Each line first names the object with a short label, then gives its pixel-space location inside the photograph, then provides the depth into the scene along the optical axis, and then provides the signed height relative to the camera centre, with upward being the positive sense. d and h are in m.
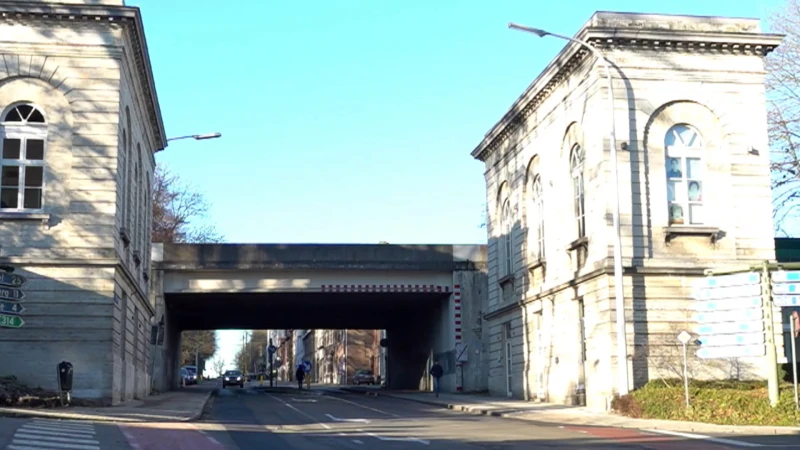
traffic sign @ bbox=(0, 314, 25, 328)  19.41 +0.93
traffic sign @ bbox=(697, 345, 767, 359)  22.61 +0.25
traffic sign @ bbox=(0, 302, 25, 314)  19.48 +1.19
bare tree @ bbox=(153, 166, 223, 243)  65.31 +9.99
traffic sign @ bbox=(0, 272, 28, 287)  19.66 +1.75
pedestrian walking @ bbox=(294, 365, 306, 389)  59.66 -0.42
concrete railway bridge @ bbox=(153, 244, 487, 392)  44.25 +3.84
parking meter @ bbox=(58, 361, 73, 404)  24.59 -0.14
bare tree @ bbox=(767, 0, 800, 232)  37.16 +9.08
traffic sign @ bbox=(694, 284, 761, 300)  22.94 +1.61
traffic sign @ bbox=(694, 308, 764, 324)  22.86 +1.07
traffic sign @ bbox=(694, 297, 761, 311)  22.95 +1.34
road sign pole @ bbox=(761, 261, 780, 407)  21.70 +0.48
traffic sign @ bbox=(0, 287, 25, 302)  19.52 +1.46
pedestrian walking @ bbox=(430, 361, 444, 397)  44.26 -0.24
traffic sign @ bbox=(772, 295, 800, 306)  22.59 +1.37
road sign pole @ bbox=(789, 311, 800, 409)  20.75 +0.50
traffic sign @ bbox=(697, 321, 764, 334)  22.81 +0.80
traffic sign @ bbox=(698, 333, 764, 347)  22.73 +0.52
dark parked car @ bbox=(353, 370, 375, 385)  77.81 -0.90
